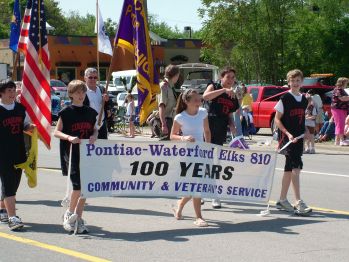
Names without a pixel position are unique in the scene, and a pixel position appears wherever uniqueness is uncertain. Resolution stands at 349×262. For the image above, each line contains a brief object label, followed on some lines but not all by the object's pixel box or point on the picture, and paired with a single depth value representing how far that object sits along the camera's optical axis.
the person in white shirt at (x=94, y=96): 10.31
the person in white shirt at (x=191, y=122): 9.08
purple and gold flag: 10.77
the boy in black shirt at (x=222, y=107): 10.30
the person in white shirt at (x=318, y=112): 21.23
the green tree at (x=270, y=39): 37.50
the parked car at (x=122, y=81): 41.88
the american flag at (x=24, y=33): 11.91
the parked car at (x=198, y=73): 40.31
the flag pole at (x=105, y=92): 9.78
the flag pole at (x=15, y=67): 10.75
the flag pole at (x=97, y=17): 13.38
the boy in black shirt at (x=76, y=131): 8.53
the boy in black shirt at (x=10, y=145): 8.77
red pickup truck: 25.33
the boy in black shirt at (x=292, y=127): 9.99
